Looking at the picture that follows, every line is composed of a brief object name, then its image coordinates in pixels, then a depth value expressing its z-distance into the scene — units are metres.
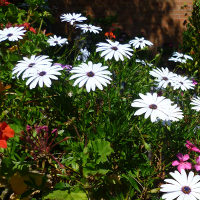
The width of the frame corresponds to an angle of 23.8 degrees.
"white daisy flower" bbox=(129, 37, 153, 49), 0.95
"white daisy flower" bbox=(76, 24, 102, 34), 0.95
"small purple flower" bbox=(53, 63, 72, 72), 0.88
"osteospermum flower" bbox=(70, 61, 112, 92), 0.72
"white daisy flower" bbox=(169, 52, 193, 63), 1.03
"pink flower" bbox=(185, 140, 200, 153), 0.79
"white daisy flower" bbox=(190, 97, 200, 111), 0.80
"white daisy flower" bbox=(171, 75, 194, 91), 0.83
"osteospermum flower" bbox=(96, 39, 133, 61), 0.79
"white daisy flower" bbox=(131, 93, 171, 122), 0.70
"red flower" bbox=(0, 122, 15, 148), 0.67
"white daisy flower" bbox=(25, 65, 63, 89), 0.71
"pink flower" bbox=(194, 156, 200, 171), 0.77
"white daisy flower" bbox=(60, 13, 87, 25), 0.95
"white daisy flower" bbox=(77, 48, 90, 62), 1.16
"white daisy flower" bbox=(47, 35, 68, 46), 0.96
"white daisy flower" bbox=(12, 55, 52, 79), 0.73
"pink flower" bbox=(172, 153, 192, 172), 0.77
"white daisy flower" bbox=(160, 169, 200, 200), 0.66
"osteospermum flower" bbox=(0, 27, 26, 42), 0.82
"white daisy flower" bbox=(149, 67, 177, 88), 0.82
